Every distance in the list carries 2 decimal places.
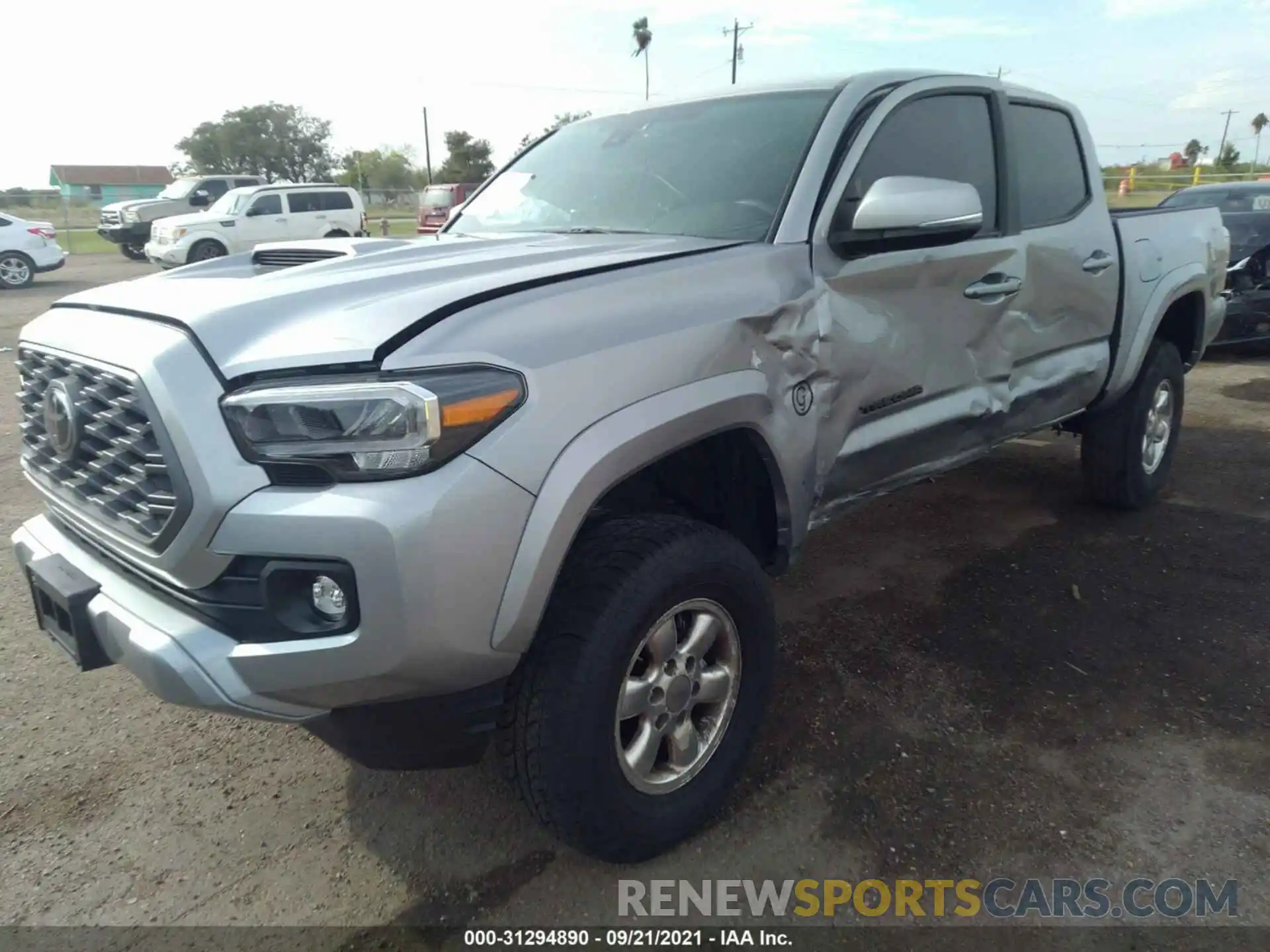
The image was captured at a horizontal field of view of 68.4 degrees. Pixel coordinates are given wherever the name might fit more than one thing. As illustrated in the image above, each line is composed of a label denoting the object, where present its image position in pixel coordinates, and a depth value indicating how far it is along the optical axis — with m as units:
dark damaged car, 8.20
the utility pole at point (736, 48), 50.41
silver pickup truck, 1.79
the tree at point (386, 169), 70.19
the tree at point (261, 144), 62.19
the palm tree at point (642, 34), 70.31
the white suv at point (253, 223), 18.30
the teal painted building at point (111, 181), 58.31
